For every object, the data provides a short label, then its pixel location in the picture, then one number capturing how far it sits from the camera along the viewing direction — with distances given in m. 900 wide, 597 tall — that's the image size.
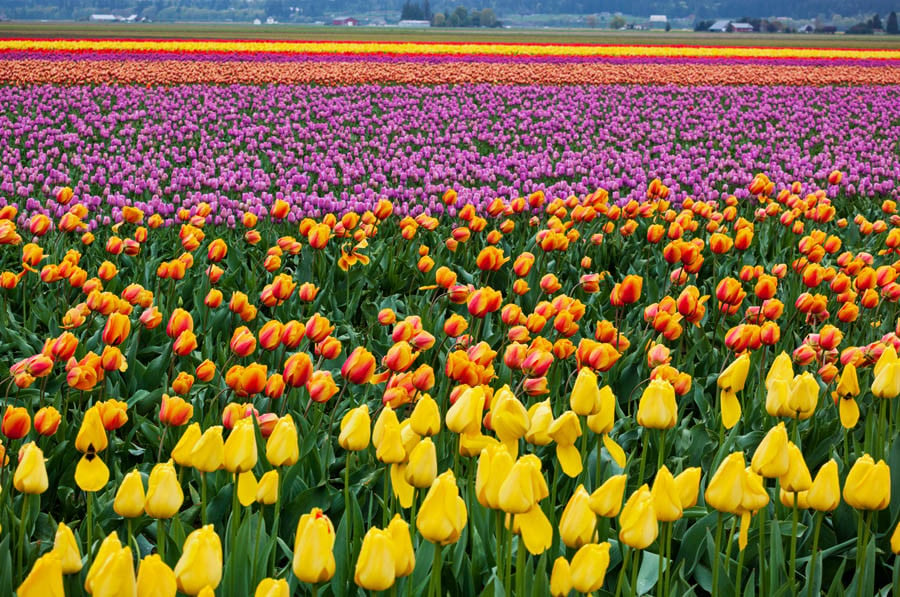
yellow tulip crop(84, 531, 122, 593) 3.08
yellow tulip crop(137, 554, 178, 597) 3.06
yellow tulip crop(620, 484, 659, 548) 3.23
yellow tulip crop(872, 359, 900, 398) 3.62
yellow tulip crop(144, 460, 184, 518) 3.28
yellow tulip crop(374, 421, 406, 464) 3.44
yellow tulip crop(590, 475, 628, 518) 3.29
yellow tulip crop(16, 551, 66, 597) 3.03
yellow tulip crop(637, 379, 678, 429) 3.50
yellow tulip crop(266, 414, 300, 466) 3.40
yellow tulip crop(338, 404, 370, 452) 3.47
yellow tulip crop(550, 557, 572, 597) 3.22
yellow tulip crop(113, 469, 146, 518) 3.31
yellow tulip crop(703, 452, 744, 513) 3.28
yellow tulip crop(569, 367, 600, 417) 3.48
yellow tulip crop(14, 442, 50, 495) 3.36
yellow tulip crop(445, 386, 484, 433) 3.43
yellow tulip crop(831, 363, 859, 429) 3.77
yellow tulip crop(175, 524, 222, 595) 3.13
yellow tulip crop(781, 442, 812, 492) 3.34
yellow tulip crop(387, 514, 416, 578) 3.16
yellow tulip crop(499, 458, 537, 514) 3.20
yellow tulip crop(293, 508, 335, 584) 3.13
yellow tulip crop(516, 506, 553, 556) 3.31
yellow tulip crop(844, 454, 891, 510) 3.30
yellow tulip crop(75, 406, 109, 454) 3.52
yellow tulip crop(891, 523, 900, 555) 3.31
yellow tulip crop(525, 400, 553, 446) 3.42
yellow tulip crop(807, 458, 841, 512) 3.33
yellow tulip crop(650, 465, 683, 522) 3.28
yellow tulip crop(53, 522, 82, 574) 3.23
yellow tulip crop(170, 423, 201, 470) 3.41
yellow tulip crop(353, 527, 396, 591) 3.14
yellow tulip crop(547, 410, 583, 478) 3.43
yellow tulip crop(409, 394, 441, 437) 3.44
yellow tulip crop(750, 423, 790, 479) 3.32
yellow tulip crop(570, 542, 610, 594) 3.19
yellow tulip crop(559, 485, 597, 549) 3.26
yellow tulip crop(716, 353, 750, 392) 3.66
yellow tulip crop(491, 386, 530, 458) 3.43
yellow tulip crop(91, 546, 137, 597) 3.06
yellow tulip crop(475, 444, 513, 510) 3.22
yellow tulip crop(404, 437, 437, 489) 3.35
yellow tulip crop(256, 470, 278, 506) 3.43
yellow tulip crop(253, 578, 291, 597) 3.09
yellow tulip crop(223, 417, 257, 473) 3.36
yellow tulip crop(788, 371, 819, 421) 3.53
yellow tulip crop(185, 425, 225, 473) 3.39
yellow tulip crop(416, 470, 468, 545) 3.19
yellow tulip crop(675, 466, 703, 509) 3.36
